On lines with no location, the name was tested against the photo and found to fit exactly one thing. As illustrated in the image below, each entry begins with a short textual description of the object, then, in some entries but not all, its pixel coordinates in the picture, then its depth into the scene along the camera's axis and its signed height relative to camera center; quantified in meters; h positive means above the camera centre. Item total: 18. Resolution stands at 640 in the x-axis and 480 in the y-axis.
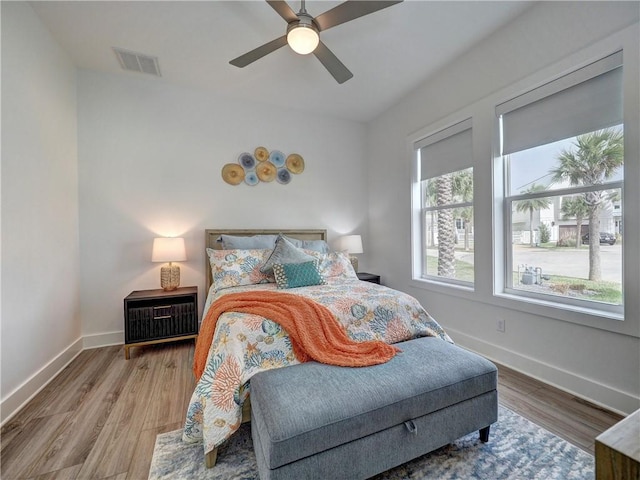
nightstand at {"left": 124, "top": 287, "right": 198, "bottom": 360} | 2.70 -0.78
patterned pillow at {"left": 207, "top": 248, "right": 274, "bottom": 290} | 2.73 -0.30
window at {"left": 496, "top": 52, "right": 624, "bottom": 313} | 1.90 +0.36
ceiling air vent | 2.67 +1.78
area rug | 1.34 -1.15
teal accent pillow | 2.55 -0.35
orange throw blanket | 1.54 -0.57
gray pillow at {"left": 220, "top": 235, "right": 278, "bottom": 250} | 3.17 -0.05
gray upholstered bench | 1.11 -0.78
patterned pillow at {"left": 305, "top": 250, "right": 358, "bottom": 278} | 2.97 -0.31
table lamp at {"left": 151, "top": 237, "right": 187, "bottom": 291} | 2.91 -0.18
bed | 1.41 -0.57
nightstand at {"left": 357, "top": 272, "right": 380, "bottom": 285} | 3.68 -0.55
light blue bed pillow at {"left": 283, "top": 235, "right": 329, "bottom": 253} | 3.37 -0.10
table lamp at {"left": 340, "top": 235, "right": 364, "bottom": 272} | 3.81 -0.10
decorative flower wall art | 3.52 +0.92
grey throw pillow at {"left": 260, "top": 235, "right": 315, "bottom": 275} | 2.80 -0.19
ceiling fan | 1.73 +1.43
